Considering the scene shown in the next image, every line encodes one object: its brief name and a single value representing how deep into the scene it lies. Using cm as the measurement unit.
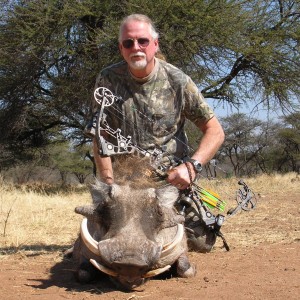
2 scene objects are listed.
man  429
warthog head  281
